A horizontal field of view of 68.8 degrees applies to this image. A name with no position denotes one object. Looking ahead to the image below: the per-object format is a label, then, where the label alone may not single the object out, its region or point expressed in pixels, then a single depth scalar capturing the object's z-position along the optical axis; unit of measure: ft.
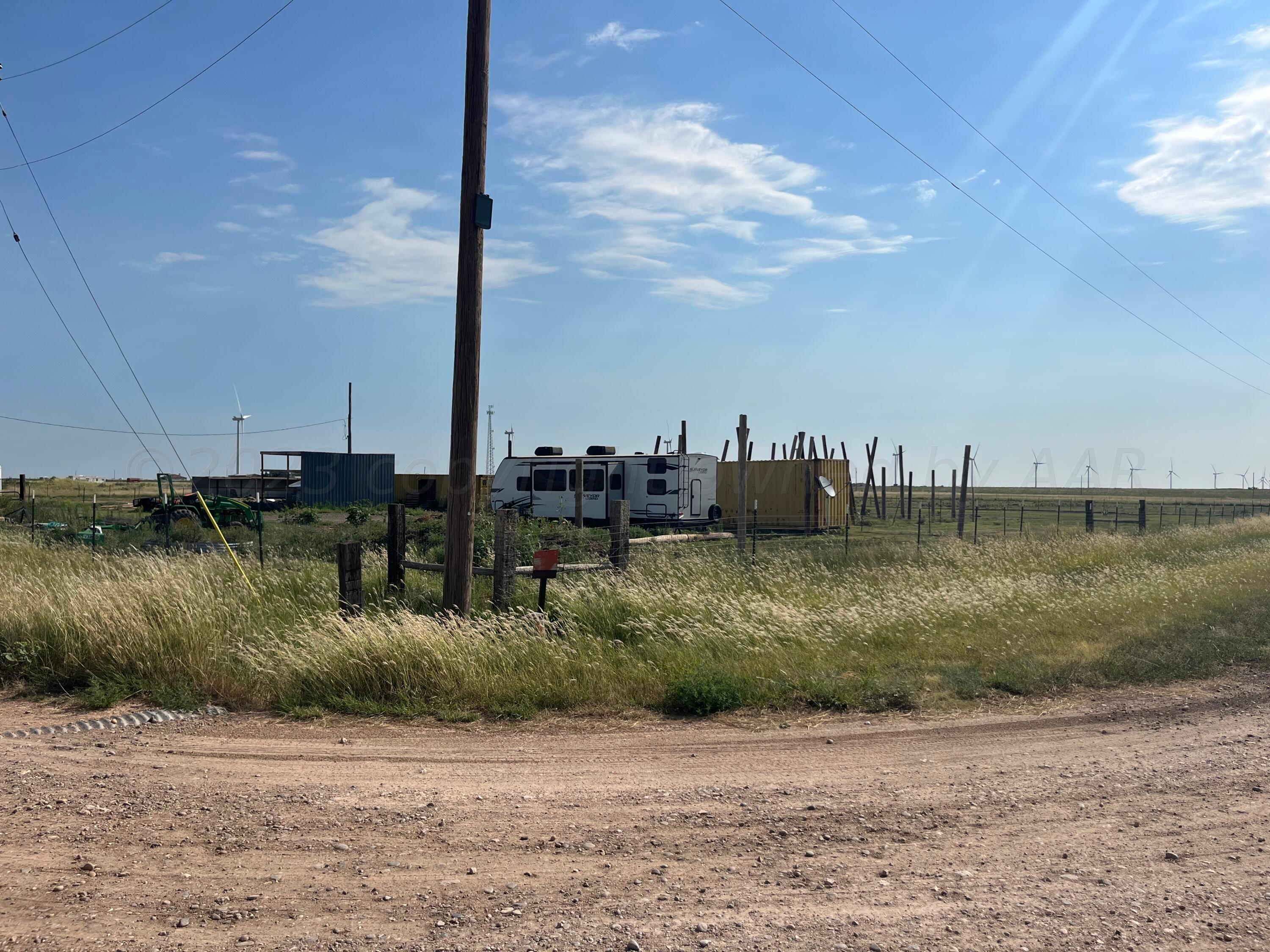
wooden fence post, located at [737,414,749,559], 50.01
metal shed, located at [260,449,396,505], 141.18
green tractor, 75.25
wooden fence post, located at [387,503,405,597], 33.01
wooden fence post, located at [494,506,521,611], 30.96
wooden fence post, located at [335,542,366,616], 29.55
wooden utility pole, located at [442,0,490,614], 28.71
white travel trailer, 85.05
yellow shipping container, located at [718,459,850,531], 93.66
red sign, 30.50
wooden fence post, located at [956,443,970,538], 81.35
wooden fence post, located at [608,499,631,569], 37.19
